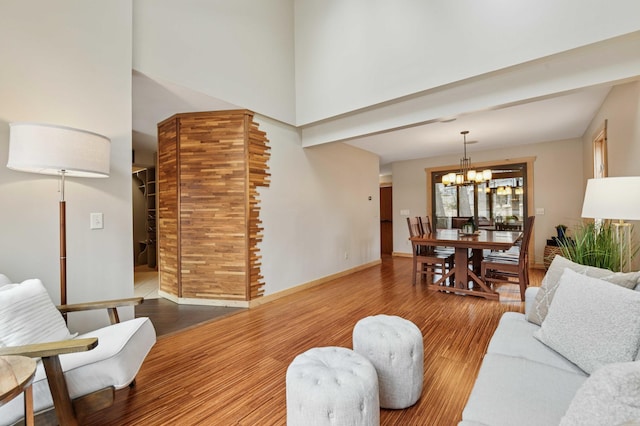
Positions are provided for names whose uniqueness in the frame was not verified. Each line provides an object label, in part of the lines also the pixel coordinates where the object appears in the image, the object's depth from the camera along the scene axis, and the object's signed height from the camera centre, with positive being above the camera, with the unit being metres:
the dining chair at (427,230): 4.92 -0.34
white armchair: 1.28 -0.73
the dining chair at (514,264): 3.54 -0.70
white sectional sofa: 0.67 -0.61
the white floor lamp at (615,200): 1.88 +0.07
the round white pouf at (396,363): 1.67 -0.91
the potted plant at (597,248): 2.09 -0.29
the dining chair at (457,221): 6.54 -0.25
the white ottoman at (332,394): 1.26 -0.84
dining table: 3.69 -0.62
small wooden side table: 0.96 -0.60
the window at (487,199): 5.99 +0.27
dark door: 7.77 -0.24
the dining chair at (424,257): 4.38 -0.74
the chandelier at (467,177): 4.87 +0.59
